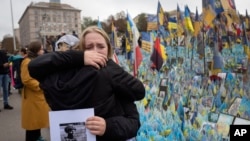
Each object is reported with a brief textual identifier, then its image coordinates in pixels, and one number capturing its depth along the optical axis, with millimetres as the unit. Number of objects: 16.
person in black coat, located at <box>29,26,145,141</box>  1322
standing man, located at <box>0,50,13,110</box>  7196
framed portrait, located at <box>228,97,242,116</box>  2781
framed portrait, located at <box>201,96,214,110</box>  3154
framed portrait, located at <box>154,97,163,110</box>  3941
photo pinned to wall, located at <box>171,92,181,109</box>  3688
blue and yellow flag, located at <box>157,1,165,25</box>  4887
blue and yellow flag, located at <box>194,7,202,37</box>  3834
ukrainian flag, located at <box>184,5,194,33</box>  4555
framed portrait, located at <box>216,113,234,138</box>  2824
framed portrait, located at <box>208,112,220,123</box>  3016
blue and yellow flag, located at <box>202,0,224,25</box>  3007
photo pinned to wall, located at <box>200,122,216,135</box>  3050
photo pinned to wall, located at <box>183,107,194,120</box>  3457
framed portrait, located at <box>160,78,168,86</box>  3979
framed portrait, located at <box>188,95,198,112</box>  3406
